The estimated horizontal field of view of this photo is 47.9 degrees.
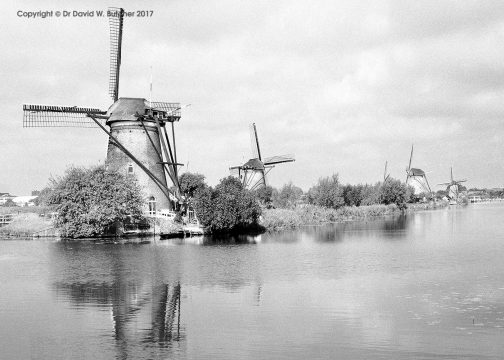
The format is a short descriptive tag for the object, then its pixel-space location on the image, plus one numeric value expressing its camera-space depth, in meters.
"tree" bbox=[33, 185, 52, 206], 39.84
